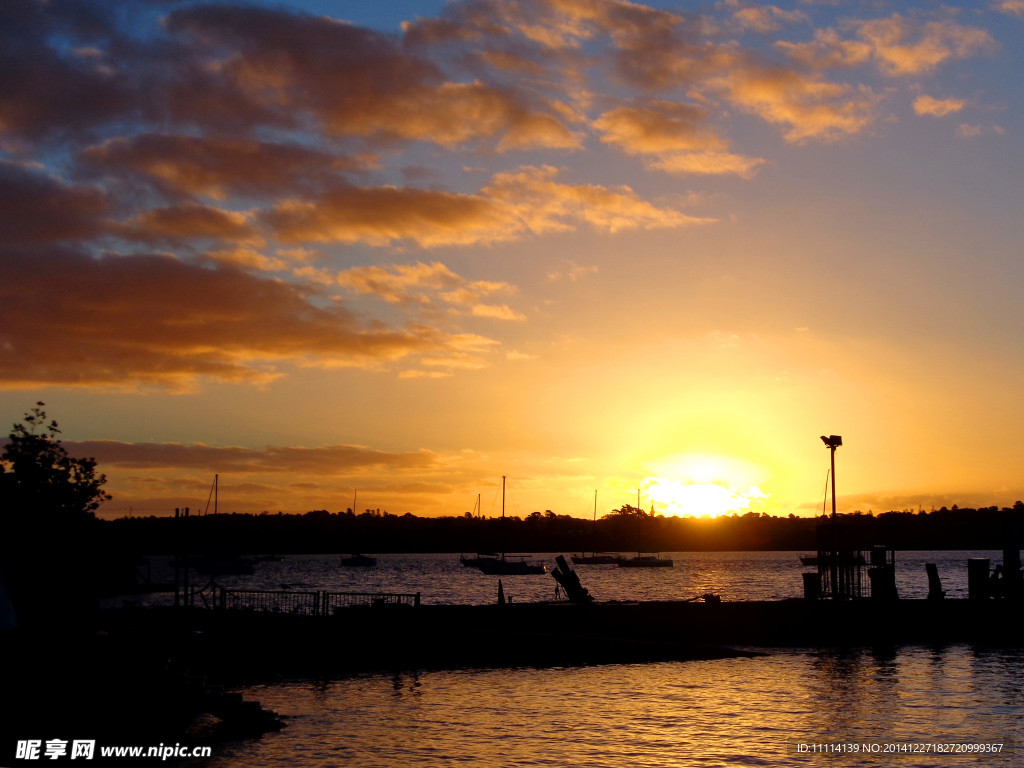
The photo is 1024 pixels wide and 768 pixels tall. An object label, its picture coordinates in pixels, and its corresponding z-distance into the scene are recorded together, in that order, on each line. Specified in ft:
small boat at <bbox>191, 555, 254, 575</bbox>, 595.06
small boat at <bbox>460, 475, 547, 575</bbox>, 607.37
